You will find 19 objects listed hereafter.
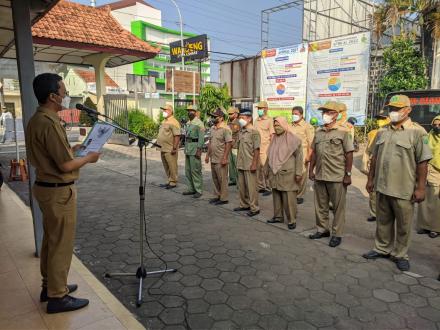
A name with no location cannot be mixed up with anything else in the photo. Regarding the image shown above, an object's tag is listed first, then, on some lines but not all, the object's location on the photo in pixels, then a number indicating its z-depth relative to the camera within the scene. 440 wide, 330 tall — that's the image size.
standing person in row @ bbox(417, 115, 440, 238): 4.68
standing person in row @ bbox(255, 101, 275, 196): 7.22
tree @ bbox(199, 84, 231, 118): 14.38
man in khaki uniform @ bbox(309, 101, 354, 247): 4.30
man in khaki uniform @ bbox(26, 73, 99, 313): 2.54
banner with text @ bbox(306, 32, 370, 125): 11.36
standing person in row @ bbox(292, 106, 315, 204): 6.63
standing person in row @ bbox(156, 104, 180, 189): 7.47
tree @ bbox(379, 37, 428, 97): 11.20
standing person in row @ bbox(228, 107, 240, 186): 6.64
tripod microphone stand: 2.97
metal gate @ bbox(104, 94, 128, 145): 14.93
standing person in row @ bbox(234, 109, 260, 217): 5.65
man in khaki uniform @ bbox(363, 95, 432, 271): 3.61
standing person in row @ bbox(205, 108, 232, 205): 6.20
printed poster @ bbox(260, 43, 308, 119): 13.12
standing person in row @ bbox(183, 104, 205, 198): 6.84
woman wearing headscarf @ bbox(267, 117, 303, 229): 4.92
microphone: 2.81
